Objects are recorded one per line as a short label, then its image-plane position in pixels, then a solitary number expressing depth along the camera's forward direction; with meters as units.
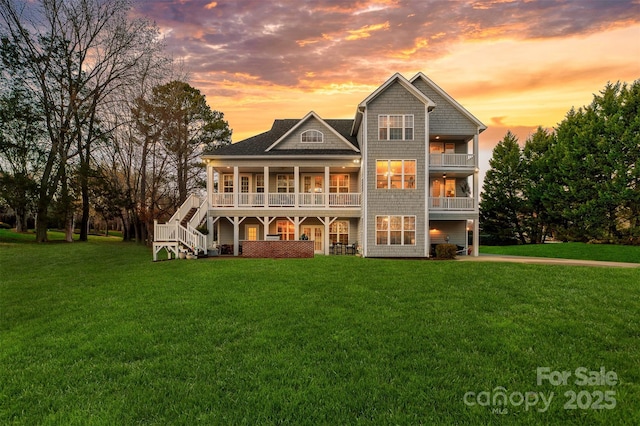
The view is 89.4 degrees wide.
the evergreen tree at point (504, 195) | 32.97
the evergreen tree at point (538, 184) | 30.28
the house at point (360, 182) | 19.03
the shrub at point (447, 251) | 18.66
